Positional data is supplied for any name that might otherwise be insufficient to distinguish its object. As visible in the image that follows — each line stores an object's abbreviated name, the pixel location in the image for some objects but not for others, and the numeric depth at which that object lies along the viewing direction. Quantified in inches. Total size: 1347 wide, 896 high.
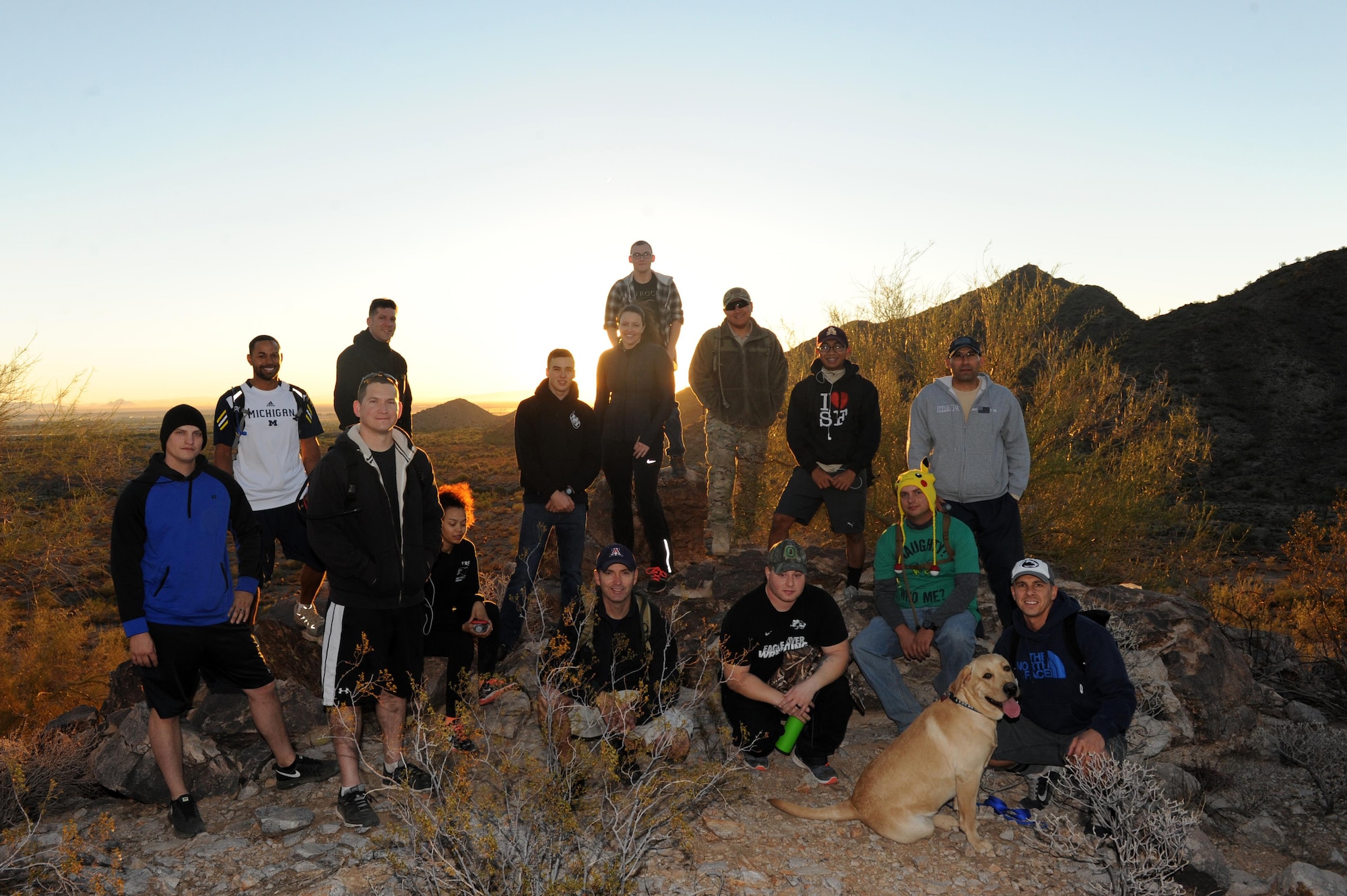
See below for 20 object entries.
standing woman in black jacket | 243.1
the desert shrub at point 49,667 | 302.2
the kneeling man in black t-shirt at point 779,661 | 169.3
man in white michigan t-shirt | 203.5
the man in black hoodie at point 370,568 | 147.4
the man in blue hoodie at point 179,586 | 150.3
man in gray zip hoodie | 207.5
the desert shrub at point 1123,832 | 132.1
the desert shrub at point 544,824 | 111.4
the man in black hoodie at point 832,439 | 237.3
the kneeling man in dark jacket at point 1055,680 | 155.9
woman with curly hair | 190.1
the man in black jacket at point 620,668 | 158.2
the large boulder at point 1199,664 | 220.8
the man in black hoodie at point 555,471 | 215.3
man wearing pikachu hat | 185.8
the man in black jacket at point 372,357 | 224.2
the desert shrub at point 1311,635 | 276.5
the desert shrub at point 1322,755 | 197.9
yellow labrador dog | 147.2
